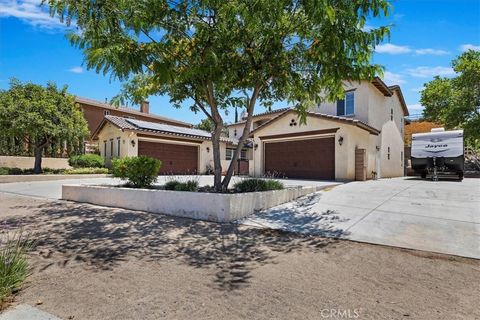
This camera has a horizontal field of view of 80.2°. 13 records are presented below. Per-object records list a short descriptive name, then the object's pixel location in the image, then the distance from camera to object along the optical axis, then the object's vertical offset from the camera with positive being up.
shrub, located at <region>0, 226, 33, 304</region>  3.17 -1.31
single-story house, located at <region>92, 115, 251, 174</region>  20.17 +1.53
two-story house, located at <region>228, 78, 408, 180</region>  15.83 +1.47
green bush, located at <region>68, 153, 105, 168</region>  20.42 +0.12
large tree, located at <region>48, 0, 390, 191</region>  5.80 +2.88
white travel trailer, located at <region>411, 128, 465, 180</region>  15.44 +0.63
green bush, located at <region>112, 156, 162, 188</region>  9.89 -0.24
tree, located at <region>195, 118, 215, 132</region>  41.50 +5.71
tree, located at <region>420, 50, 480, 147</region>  22.84 +5.68
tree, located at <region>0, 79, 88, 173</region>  16.94 +2.88
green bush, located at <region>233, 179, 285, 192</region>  9.12 -0.71
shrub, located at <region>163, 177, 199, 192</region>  8.90 -0.71
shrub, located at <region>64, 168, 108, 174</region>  18.28 -0.53
